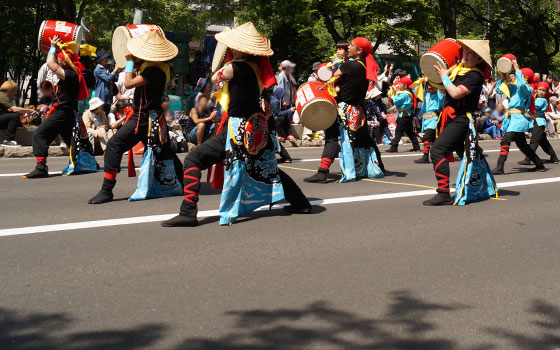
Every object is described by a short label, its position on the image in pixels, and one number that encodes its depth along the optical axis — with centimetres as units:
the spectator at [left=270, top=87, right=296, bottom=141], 1509
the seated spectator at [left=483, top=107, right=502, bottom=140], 2061
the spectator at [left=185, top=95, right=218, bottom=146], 1137
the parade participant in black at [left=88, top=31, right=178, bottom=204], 724
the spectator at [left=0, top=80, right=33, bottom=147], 1302
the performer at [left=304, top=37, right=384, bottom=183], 927
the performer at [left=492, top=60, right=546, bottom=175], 1110
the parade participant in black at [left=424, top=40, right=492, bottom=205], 731
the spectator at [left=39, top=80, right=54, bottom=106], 1014
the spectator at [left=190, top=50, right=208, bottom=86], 1884
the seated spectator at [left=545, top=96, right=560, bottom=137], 2182
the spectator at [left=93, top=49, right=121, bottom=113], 1435
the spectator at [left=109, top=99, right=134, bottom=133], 1353
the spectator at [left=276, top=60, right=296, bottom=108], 1557
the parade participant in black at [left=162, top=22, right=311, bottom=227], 618
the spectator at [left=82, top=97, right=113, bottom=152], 1330
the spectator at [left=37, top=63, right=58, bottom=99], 1369
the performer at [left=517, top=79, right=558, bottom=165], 1206
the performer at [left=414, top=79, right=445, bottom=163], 1273
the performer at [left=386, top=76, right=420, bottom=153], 1460
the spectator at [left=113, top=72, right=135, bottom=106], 1420
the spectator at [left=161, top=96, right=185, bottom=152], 1405
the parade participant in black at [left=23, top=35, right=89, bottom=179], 962
